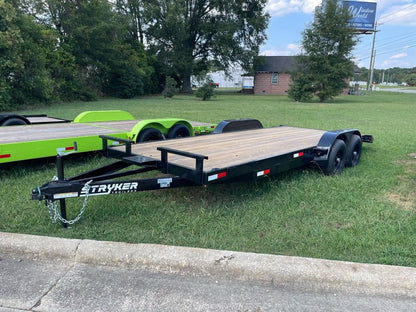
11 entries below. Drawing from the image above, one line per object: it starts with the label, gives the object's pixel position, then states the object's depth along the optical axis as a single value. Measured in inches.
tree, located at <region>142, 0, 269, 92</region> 1439.5
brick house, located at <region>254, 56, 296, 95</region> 1786.4
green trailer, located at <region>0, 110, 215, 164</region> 185.8
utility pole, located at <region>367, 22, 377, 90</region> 2052.2
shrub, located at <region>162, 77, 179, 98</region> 1203.4
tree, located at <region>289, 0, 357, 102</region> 1109.7
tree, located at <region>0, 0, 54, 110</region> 604.7
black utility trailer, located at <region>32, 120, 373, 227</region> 129.9
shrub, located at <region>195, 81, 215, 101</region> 1114.7
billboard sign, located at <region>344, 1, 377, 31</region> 1975.9
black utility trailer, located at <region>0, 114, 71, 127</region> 274.2
